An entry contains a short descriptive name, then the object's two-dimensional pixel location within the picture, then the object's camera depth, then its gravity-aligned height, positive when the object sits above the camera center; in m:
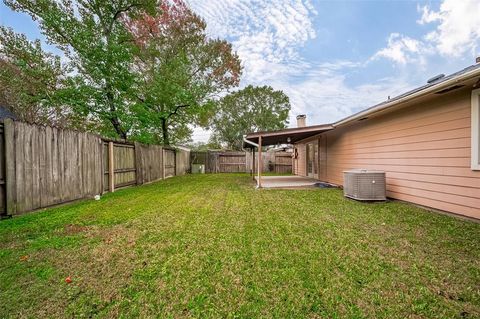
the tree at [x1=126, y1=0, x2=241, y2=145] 10.12 +5.46
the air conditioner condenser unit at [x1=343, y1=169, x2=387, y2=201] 5.17 -0.72
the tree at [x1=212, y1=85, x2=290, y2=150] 22.64 +4.99
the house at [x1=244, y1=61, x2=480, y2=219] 3.58 +0.25
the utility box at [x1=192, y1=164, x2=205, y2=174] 16.42 -0.80
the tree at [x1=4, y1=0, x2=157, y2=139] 7.96 +4.25
